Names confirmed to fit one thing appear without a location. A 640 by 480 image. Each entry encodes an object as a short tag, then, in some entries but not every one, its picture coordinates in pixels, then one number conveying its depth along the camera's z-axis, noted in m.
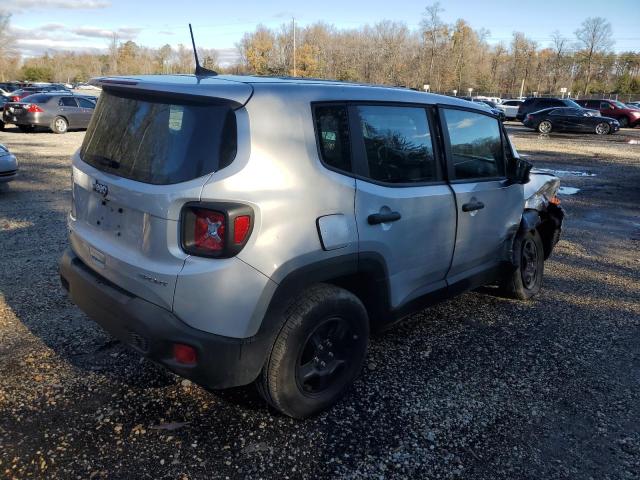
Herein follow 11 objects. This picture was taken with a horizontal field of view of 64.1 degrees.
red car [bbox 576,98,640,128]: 31.25
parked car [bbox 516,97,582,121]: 28.88
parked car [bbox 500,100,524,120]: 37.28
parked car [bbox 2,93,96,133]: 19.08
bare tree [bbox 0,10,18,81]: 80.38
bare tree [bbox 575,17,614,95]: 67.12
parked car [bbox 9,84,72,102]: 20.61
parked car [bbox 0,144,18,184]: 8.30
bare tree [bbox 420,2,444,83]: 76.56
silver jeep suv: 2.38
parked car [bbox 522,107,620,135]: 26.38
